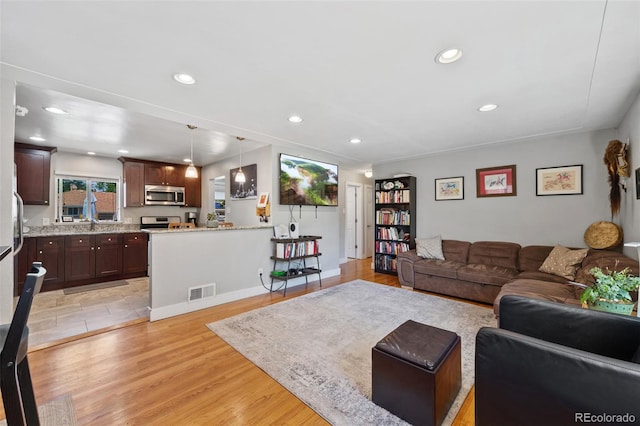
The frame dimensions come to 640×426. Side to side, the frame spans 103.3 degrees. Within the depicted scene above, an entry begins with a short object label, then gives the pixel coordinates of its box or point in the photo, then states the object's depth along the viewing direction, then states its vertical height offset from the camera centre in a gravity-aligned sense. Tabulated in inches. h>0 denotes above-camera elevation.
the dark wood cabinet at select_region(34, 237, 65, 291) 160.4 -25.4
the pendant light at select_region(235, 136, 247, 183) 162.4 +25.7
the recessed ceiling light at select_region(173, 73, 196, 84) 83.3 +46.8
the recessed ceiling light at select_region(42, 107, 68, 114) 111.8 +48.7
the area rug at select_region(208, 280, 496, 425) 69.1 -49.2
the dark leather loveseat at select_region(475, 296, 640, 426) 35.4 -26.3
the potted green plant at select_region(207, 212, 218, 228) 175.8 -2.6
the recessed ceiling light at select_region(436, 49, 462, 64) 70.1 +45.4
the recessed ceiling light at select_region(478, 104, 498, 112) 105.9 +46.0
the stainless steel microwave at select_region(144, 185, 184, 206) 210.4 +19.3
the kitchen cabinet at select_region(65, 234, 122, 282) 170.1 -26.7
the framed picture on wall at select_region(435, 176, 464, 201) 180.9 +19.7
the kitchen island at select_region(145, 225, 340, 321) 124.0 -27.2
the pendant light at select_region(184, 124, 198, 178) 150.1 +27.1
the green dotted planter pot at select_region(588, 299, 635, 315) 64.8 -24.1
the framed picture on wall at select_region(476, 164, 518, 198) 159.9 +21.8
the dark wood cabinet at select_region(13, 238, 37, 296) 153.1 -24.6
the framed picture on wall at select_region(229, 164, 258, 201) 177.8 +23.7
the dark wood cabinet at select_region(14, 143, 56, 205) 162.2 +30.9
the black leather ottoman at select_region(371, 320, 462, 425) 58.1 -38.9
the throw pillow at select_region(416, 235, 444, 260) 175.9 -23.0
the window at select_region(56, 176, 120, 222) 187.9 +15.6
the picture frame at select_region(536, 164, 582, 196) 139.4 +19.5
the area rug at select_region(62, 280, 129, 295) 161.5 -46.4
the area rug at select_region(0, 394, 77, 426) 60.9 -49.0
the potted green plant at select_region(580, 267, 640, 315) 65.2 -20.8
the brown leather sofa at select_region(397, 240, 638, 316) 103.5 -30.6
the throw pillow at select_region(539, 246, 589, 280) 122.6 -23.8
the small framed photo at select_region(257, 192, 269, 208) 167.2 +11.7
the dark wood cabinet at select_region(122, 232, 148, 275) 191.8 -27.7
